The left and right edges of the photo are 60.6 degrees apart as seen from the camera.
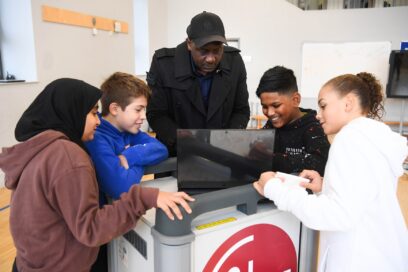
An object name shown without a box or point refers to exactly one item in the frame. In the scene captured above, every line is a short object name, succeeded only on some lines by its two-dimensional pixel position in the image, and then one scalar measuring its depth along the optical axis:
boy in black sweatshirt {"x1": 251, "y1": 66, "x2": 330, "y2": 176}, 1.34
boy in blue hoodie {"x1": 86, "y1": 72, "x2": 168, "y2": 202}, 1.10
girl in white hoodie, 0.87
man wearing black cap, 1.59
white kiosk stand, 0.85
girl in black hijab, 0.83
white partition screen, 4.99
